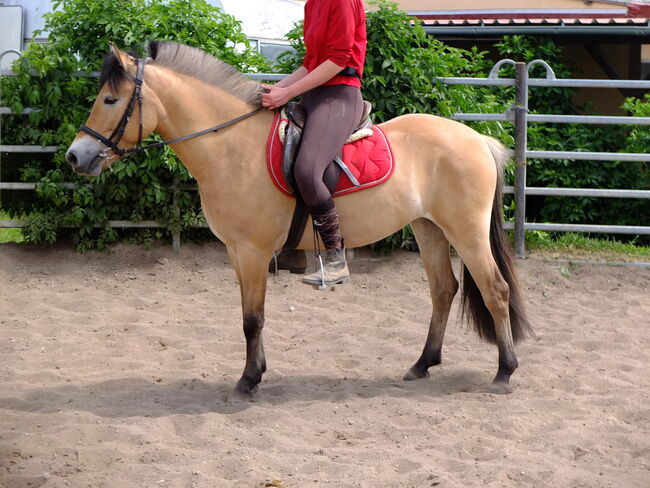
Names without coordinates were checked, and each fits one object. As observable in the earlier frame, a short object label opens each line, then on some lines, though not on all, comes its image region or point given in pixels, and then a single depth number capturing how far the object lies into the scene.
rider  4.82
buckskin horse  4.75
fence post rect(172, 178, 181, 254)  7.99
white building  11.46
